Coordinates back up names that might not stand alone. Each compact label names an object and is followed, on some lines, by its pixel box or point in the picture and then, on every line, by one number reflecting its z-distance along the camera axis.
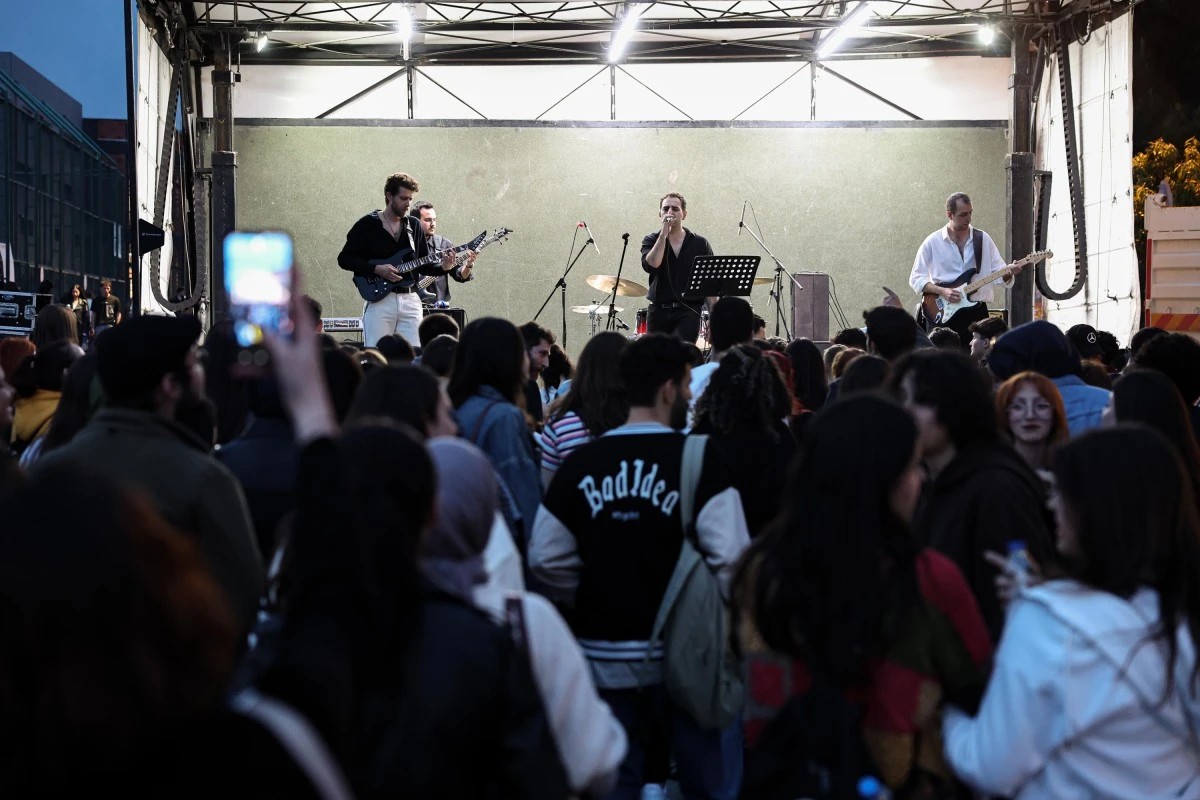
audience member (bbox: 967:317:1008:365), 9.84
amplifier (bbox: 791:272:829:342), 15.11
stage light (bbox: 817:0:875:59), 15.23
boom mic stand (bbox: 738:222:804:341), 14.55
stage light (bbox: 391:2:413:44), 15.90
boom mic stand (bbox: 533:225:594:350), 16.87
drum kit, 12.74
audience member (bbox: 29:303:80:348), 7.96
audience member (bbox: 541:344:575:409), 8.53
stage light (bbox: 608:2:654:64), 15.77
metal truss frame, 16.17
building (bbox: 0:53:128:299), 19.70
